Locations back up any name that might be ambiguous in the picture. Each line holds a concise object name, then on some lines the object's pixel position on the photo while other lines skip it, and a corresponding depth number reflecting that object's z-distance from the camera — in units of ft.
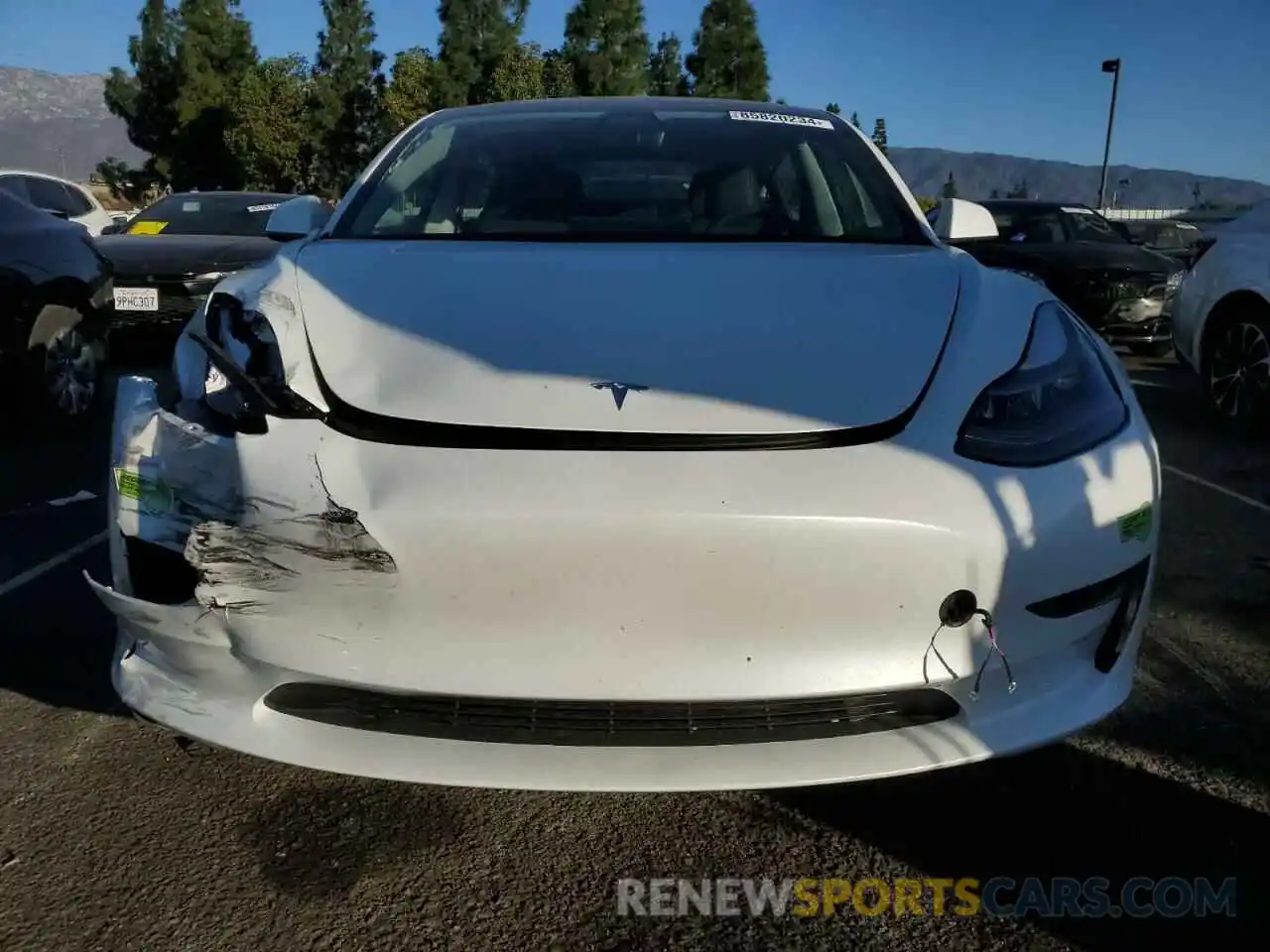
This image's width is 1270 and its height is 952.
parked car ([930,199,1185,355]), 29.07
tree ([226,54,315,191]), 151.12
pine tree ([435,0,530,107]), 162.09
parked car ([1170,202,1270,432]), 18.40
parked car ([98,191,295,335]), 21.98
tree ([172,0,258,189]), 163.12
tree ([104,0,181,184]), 168.35
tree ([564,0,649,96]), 162.71
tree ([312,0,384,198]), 157.07
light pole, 82.84
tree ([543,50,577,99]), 160.15
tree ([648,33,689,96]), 182.70
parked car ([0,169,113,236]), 29.12
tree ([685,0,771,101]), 171.83
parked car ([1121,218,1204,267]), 63.62
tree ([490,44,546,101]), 154.81
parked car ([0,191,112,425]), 16.22
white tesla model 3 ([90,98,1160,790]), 5.31
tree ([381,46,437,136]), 153.48
